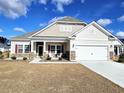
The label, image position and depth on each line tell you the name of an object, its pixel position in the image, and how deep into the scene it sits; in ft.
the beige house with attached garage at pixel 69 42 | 41.51
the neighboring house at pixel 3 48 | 108.30
